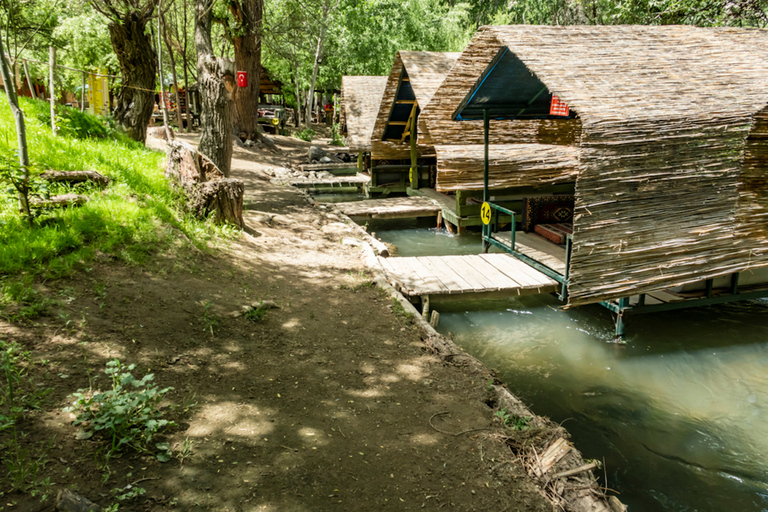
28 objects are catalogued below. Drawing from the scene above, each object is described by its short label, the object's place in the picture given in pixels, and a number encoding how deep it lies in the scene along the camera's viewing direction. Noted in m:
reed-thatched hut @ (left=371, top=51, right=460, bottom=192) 12.25
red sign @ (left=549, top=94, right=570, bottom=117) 9.78
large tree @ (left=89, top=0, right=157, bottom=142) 10.23
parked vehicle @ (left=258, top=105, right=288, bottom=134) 26.92
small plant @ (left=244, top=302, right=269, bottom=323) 5.20
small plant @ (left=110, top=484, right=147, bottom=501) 2.62
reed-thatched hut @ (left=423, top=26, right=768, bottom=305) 5.16
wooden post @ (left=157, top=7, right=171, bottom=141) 10.63
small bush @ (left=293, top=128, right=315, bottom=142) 26.77
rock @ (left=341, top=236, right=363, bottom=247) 9.12
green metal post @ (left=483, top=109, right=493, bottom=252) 8.62
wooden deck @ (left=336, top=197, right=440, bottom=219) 12.22
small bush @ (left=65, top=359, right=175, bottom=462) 2.97
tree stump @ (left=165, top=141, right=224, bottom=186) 7.85
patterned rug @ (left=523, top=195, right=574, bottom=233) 9.49
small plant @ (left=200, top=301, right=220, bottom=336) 4.77
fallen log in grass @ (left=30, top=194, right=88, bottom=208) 5.09
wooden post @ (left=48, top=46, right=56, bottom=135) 7.39
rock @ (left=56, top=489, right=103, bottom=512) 2.40
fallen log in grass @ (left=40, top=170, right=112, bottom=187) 5.95
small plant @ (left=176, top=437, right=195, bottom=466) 3.02
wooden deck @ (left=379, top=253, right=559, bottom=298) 7.29
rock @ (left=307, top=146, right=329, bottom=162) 20.36
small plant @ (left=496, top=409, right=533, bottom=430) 3.89
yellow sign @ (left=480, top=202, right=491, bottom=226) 8.89
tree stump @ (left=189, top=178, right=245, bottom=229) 7.55
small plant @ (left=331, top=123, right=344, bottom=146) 26.17
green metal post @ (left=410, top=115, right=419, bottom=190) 14.13
